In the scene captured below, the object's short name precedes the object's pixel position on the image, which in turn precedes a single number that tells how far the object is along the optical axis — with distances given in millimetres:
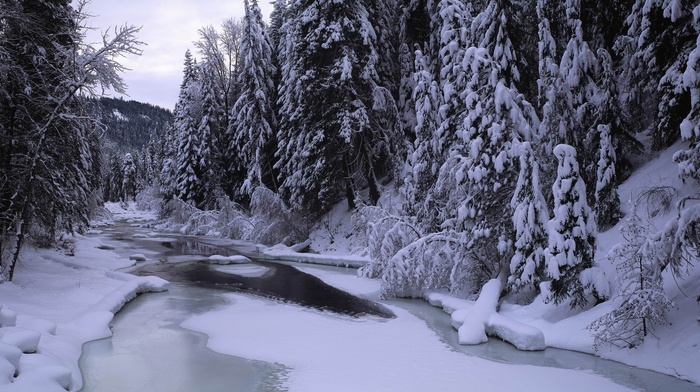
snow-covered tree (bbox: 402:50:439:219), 16516
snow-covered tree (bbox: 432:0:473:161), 13477
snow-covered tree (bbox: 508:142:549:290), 10242
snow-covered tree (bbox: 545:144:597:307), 9391
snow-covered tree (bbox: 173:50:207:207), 35878
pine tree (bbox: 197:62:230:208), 35688
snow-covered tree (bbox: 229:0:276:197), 29406
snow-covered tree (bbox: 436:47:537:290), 11391
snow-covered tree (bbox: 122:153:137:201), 97562
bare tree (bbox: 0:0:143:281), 11875
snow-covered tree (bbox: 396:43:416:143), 23609
